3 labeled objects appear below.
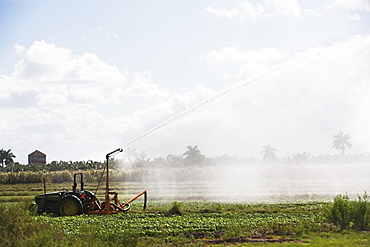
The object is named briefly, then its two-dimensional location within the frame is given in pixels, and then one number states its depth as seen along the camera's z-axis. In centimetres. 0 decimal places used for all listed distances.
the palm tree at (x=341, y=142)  16638
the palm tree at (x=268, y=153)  14911
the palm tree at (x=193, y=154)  11716
